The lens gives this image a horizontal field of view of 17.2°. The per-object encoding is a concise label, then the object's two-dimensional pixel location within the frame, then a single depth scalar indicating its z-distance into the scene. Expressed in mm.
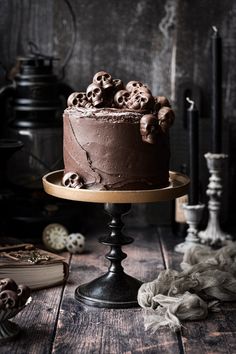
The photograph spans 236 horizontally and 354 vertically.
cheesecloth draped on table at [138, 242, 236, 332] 1874
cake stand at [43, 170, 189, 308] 1910
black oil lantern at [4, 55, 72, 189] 2592
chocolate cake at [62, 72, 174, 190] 1881
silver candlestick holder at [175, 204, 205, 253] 2508
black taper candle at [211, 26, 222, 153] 2549
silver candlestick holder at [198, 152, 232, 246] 2574
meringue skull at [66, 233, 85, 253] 2475
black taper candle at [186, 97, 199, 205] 2465
